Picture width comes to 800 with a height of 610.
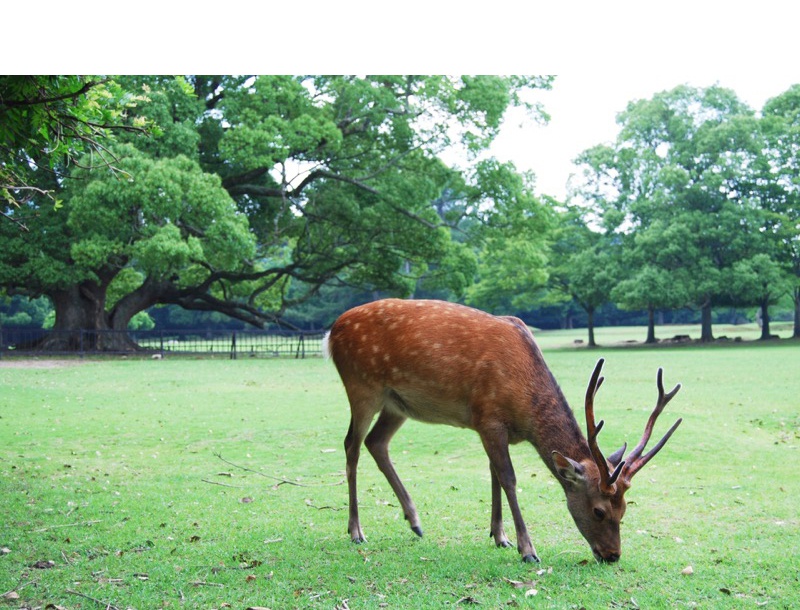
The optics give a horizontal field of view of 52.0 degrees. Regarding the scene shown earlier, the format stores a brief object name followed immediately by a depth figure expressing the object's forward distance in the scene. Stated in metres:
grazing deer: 2.71
